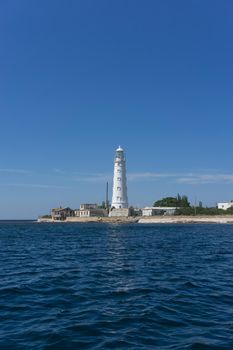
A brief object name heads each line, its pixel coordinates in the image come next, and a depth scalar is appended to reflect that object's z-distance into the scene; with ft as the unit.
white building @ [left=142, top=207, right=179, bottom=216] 640.99
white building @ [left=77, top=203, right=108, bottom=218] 635.25
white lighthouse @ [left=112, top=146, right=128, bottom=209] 538.88
